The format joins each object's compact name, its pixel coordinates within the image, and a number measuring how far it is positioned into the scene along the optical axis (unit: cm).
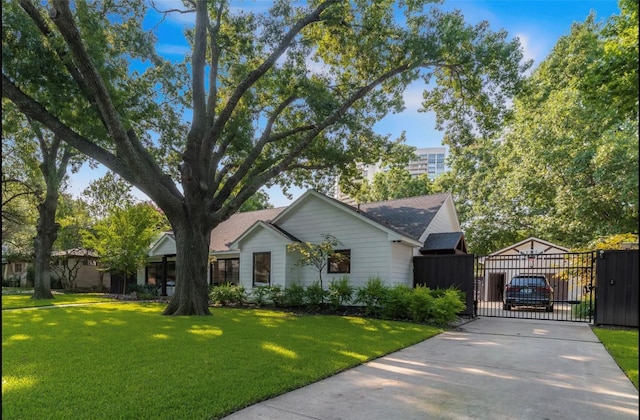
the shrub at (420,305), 1076
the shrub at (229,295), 1555
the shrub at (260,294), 1466
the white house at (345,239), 1359
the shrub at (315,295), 1338
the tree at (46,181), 1636
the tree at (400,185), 3112
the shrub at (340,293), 1291
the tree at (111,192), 1942
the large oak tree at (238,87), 915
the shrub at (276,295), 1422
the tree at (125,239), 1941
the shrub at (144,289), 2058
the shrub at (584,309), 1159
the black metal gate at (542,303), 1191
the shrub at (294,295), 1377
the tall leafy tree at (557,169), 1522
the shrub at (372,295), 1196
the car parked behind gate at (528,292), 1410
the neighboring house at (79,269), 2565
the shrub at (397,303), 1119
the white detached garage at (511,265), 1928
